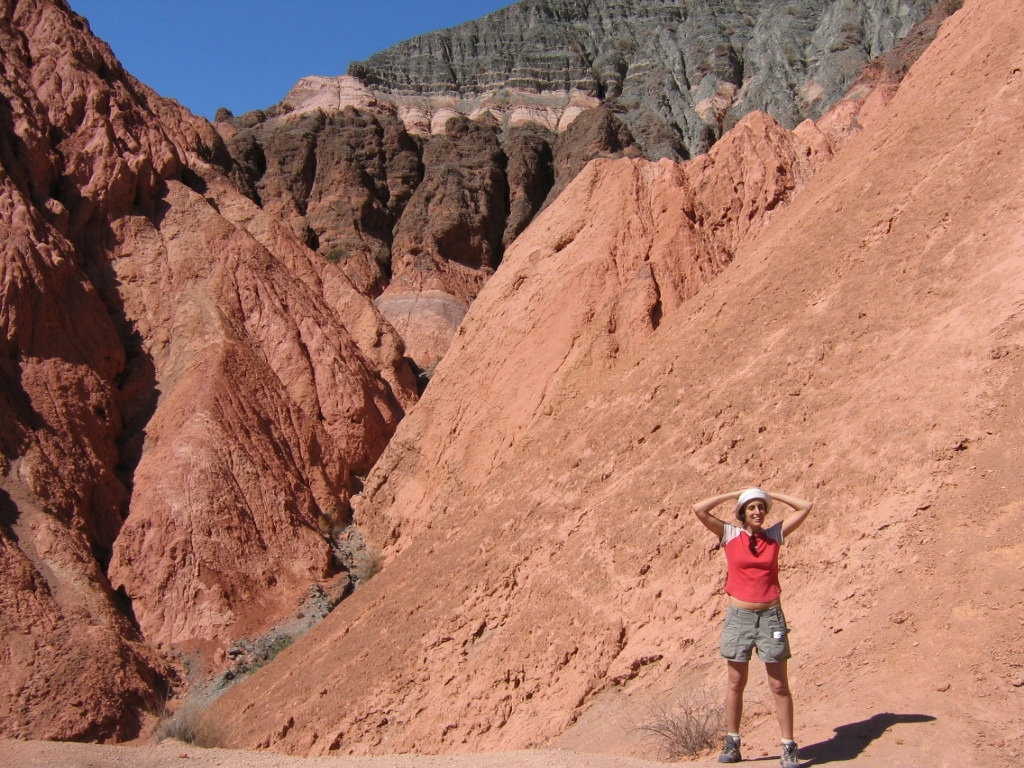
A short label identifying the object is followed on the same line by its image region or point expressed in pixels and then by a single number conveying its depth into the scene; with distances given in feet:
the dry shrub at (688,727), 20.68
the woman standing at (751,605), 18.56
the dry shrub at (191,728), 36.29
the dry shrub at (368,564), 51.55
